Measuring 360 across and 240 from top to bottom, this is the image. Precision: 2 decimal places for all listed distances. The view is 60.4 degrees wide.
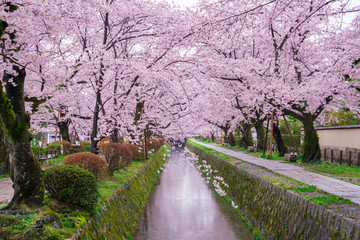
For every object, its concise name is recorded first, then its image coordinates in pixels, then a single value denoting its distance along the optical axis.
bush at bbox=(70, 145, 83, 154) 26.48
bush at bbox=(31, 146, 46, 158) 17.90
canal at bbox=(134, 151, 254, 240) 10.45
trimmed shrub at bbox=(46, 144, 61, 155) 21.62
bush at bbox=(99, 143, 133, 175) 12.93
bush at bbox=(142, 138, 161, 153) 25.24
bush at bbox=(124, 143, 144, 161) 19.53
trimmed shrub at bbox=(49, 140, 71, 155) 23.83
